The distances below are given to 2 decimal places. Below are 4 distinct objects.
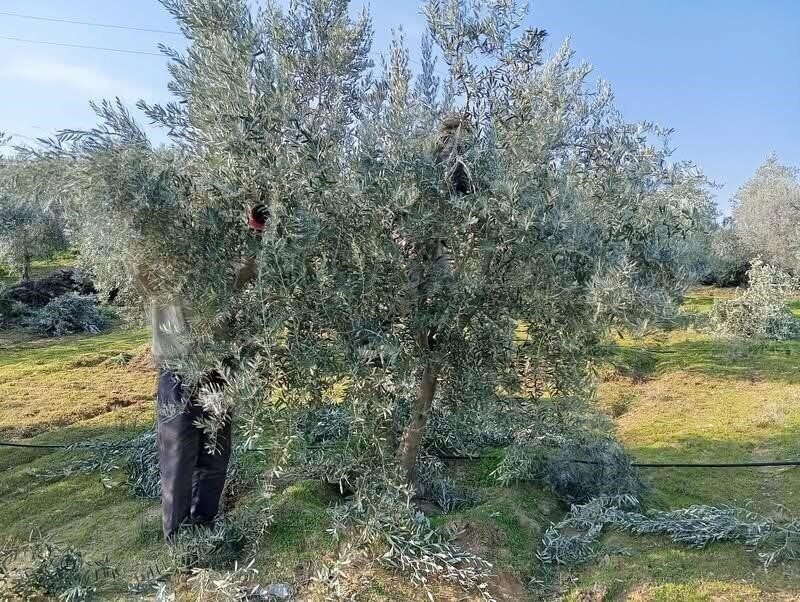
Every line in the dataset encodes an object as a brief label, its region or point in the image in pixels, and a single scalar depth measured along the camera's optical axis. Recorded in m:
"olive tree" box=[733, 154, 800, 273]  26.19
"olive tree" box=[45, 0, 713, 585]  3.84
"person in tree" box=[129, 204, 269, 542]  4.25
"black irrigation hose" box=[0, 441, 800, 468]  7.39
